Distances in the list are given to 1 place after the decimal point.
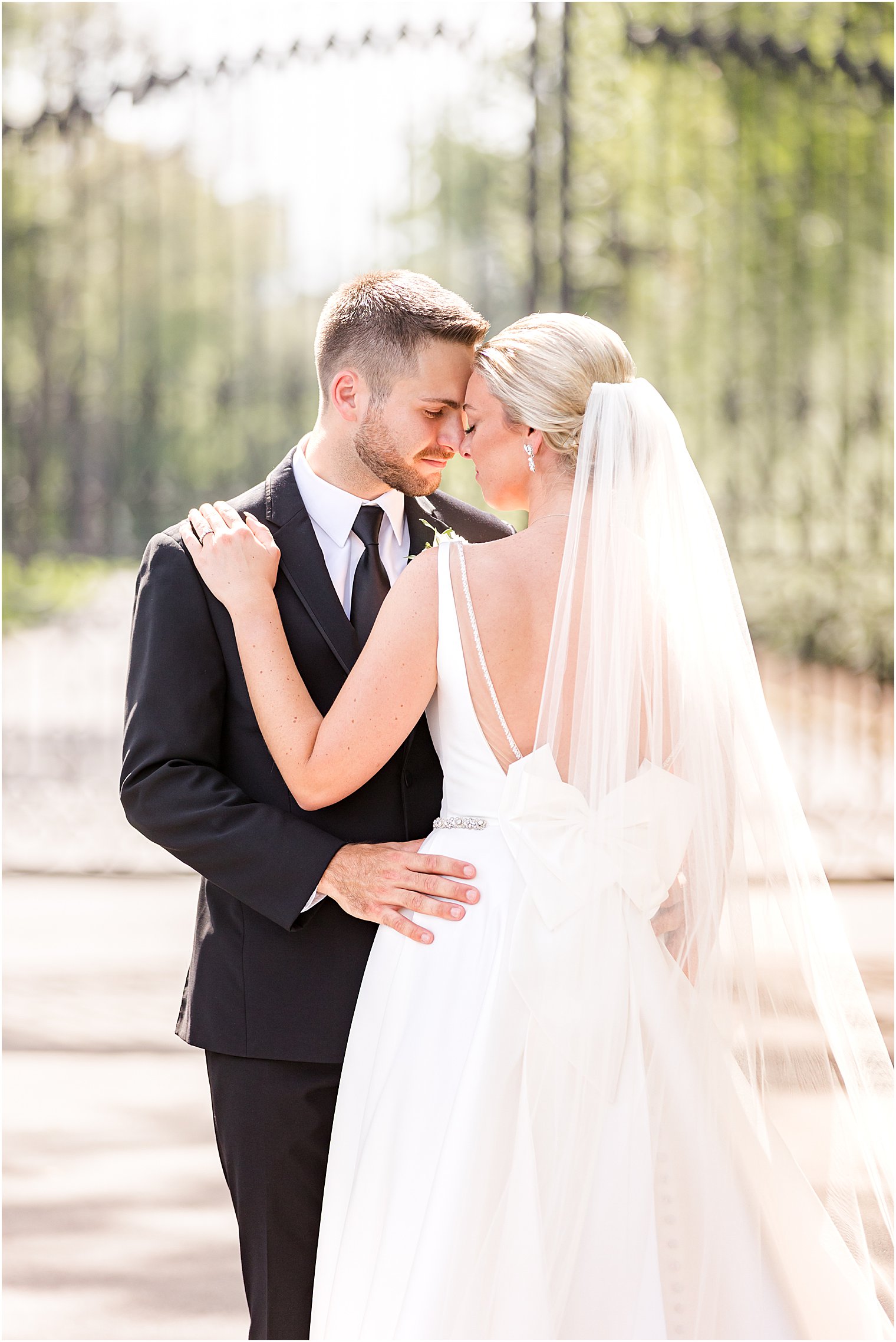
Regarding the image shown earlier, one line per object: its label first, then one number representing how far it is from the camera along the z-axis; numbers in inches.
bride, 167.3
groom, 187.0
